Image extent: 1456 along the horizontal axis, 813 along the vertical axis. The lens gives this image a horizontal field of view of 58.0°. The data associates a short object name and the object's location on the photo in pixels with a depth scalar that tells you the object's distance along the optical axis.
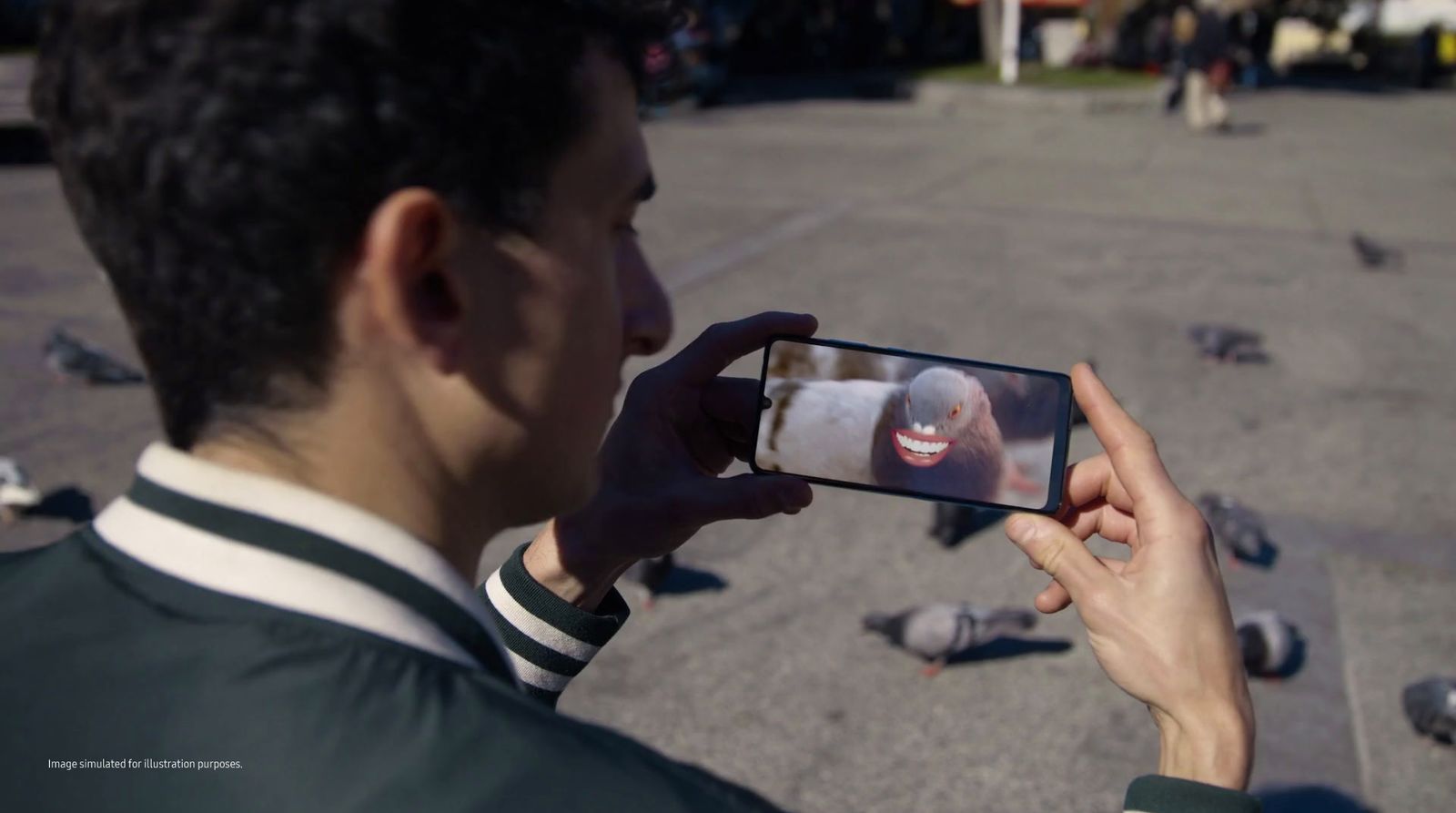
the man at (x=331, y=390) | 0.95
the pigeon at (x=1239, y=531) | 4.56
